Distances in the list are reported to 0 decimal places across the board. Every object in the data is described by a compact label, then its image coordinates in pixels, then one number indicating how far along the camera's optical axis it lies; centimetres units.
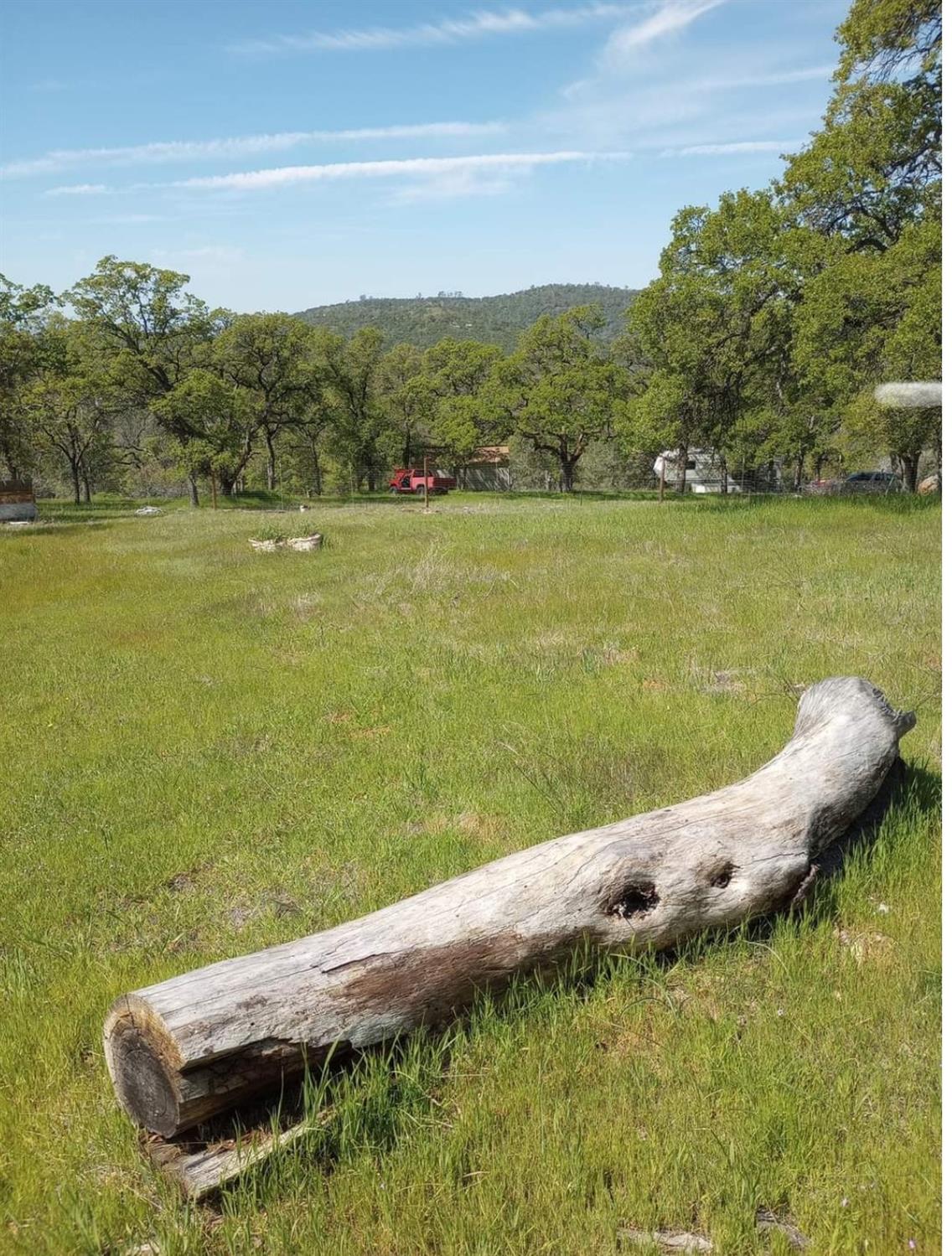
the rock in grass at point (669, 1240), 241
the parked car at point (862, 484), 4725
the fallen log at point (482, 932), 279
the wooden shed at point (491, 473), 7431
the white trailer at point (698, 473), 6456
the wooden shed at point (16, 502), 3722
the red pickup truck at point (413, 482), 6166
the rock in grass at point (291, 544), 2288
